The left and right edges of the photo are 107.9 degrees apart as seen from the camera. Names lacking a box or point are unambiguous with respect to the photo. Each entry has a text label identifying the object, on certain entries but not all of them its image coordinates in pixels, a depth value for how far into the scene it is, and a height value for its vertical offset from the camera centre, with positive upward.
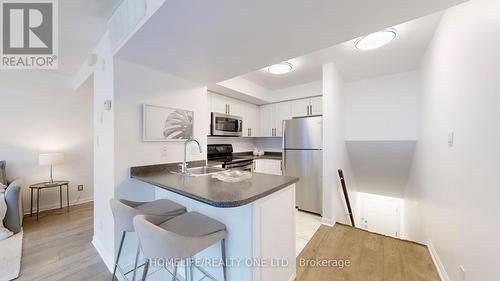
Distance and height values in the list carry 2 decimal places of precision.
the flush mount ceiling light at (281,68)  2.67 +1.07
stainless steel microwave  3.26 +0.27
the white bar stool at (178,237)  0.94 -0.58
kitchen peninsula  1.14 -0.56
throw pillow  2.23 -1.01
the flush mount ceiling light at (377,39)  1.87 +1.07
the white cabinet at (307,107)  3.49 +0.65
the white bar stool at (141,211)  1.29 -0.55
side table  2.91 -0.76
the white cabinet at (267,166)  3.82 -0.57
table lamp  2.96 -0.33
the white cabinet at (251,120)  4.03 +0.44
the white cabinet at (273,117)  3.96 +0.51
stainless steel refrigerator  3.02 -0.33
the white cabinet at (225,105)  3.37 +0.68
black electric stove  3.27 -0.38
